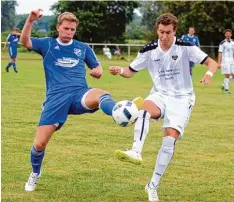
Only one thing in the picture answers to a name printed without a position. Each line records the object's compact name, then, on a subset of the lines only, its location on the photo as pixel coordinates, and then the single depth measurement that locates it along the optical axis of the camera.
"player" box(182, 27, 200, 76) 23.61
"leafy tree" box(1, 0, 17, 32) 90.26
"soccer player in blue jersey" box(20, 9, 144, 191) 6.93
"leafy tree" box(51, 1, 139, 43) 63.81
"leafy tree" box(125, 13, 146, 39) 91.46
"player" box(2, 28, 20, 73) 28.83
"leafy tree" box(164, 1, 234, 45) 57.94
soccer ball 6.16
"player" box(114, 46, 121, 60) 51.75
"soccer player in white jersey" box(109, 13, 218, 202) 6.85
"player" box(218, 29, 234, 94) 20.95
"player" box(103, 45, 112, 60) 50.66
